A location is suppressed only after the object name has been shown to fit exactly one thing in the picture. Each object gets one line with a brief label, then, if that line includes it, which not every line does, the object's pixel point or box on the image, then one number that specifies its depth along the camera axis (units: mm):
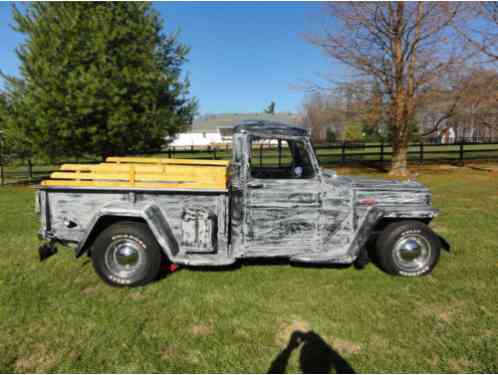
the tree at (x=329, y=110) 14096
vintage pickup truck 3863
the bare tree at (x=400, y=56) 12062
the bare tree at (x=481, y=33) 10273
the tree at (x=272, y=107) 104562
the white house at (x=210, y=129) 54562
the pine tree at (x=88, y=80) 9930
